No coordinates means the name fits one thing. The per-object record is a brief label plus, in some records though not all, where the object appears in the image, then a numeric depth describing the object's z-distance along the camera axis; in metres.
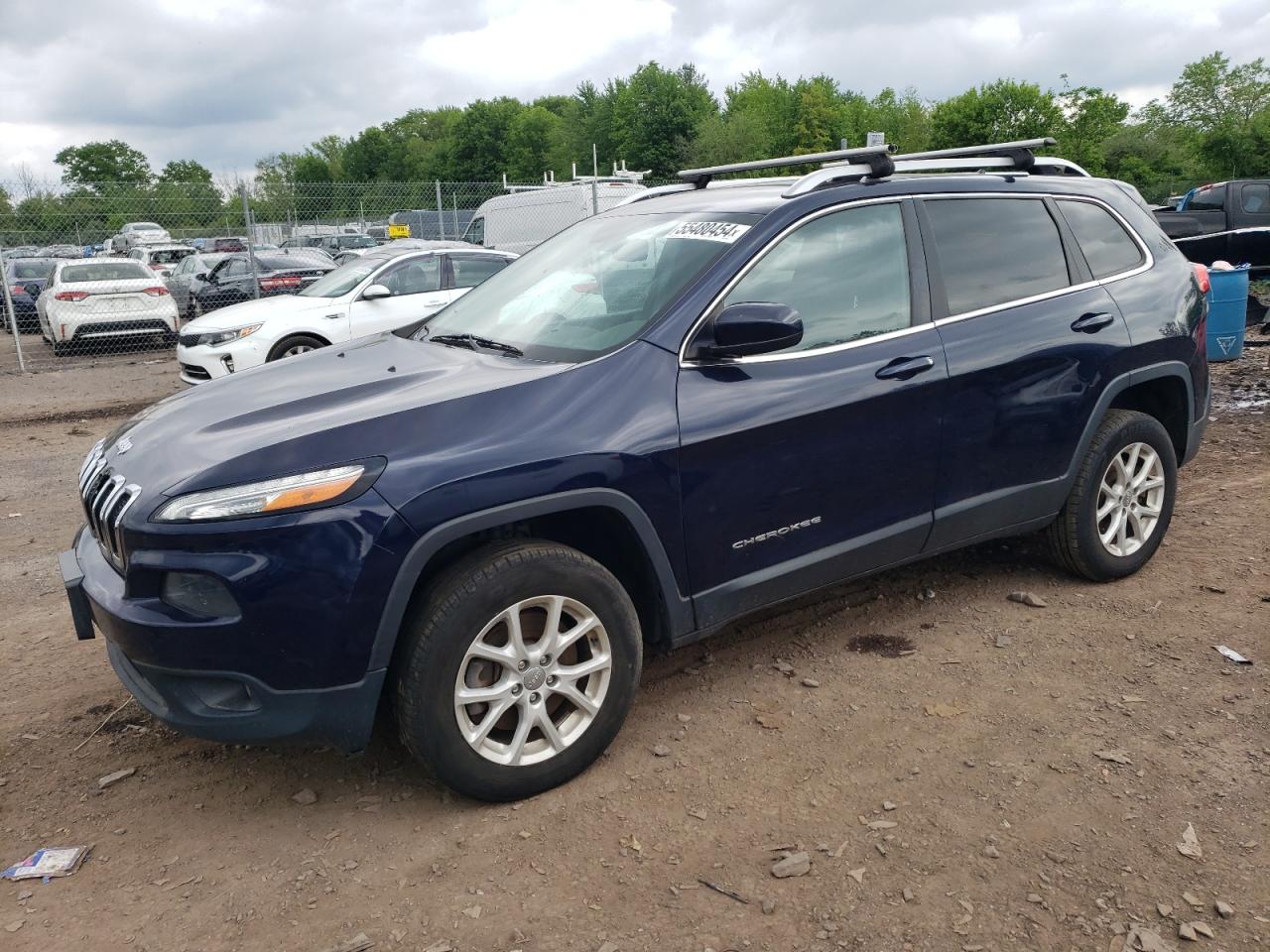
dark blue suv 2.76
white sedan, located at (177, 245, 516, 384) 10.05
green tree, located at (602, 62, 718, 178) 66.62
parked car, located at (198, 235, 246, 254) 30.29
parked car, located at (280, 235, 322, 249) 30.40
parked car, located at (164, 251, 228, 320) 20.38
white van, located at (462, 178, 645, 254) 17.41
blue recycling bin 9.08
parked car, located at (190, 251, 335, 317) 17.17
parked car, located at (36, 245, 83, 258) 23.88
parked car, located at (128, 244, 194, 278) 25.41
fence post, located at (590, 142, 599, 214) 16.16
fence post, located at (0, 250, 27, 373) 13.87
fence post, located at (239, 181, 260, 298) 15.42
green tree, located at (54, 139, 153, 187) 99.25
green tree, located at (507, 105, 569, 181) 88.75
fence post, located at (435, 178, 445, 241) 19.33
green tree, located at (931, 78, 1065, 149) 46.81
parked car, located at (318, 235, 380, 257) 28.98
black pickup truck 16.70
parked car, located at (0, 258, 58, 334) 20.44
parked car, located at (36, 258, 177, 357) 15.12
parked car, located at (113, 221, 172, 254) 23.89
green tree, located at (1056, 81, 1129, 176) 48.56
